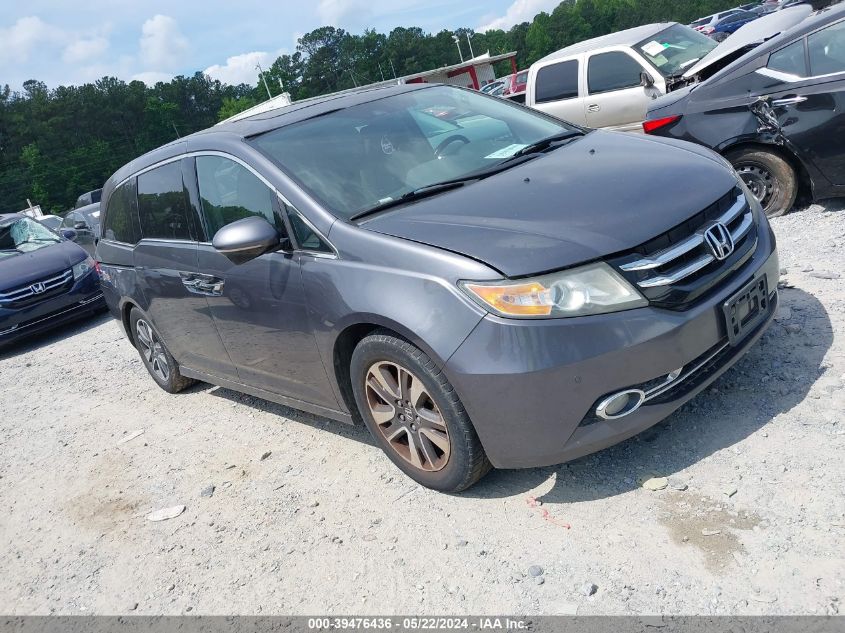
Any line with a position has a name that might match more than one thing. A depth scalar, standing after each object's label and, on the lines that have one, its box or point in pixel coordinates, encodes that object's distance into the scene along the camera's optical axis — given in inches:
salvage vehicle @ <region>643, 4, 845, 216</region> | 213.2
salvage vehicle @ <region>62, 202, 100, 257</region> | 389.9
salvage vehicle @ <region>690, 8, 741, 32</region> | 1590.6
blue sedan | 346.6
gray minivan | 110.7
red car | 1047.4
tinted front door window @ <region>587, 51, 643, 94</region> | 371.9
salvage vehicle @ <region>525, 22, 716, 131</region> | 366.8
